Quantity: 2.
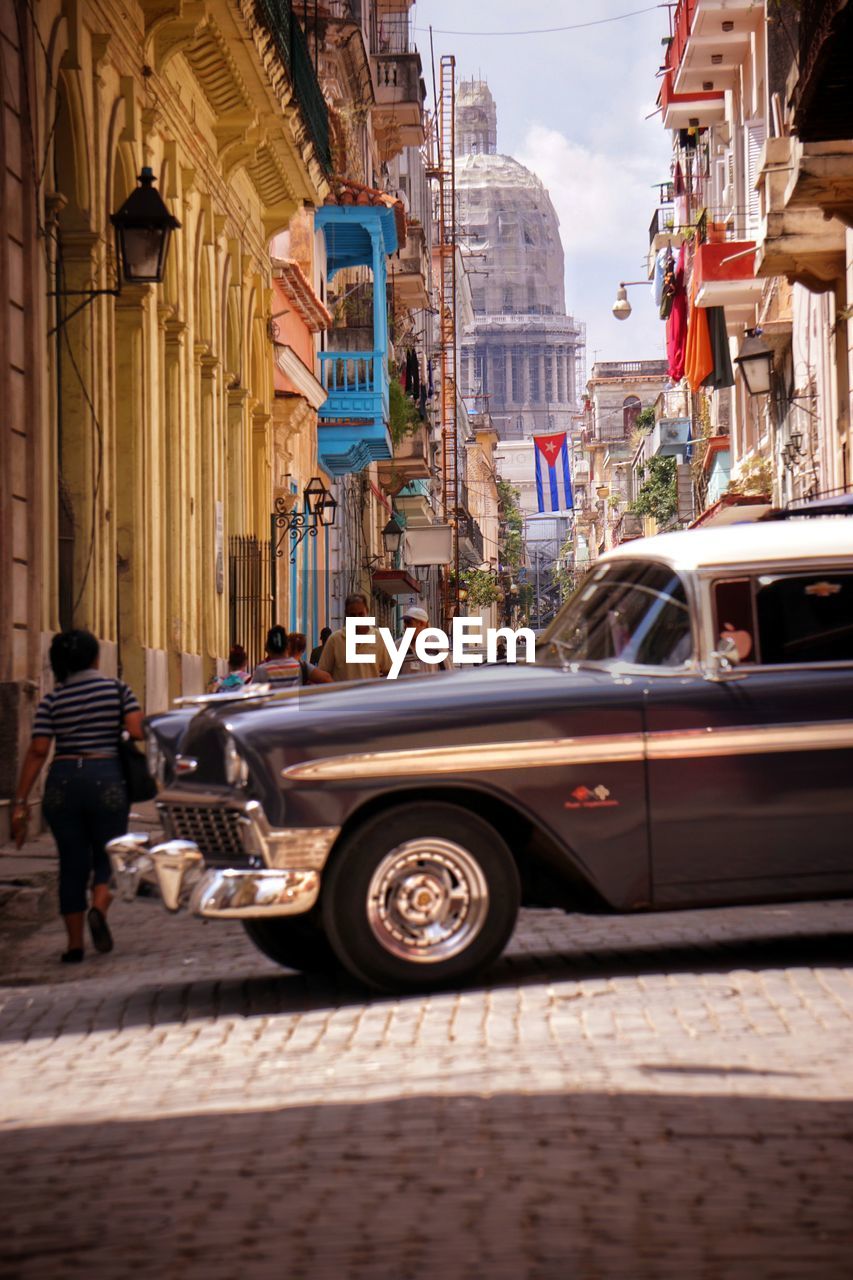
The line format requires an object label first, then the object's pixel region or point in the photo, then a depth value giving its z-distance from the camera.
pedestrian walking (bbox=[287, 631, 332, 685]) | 17.19
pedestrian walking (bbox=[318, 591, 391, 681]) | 17.58
